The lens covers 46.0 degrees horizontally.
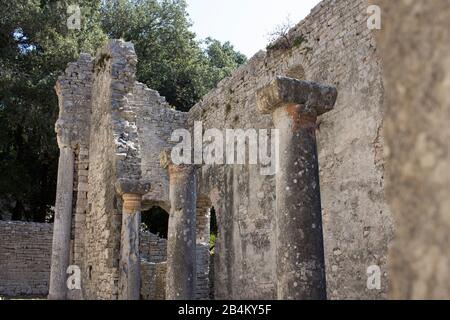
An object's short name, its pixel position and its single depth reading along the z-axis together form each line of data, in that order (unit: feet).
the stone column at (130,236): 34.83
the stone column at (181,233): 27.22
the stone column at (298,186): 18.65
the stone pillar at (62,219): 41.96
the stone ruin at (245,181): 19.77
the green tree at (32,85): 76.23
